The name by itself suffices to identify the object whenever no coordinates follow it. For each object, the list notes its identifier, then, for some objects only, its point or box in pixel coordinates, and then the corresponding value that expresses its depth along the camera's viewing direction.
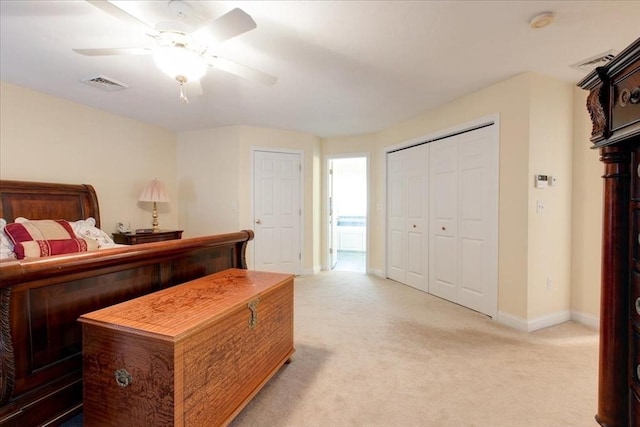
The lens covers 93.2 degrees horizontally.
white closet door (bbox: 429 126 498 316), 3.07
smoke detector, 1.87
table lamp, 4.00
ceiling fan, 1.51
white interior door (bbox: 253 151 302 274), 4.67
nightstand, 3.66
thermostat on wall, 2.77
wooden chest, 1.22
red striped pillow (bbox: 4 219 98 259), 2.24
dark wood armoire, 0.91
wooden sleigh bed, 1.29
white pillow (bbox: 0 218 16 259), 2.24
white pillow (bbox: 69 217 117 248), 2.86
